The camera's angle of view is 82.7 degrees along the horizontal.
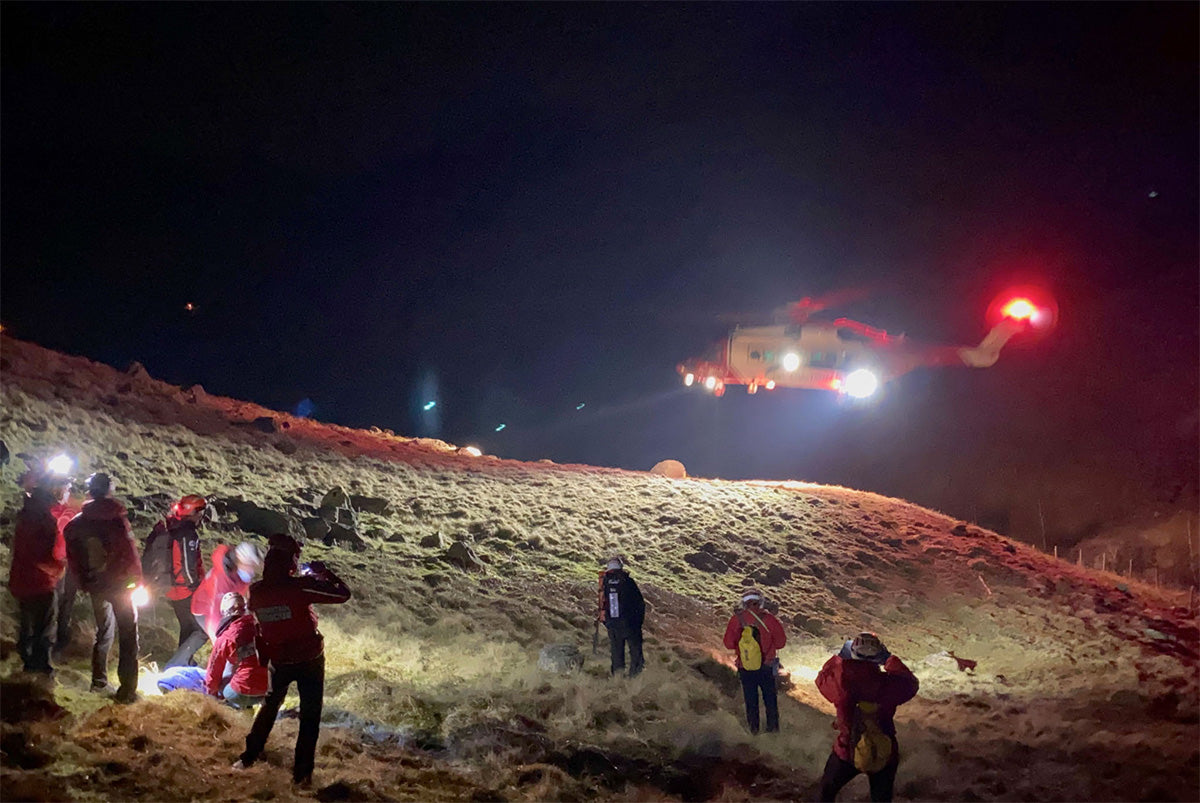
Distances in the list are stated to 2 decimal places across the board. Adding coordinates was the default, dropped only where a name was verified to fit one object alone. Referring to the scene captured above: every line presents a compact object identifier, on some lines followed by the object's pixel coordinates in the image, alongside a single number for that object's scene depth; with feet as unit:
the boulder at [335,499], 53.06
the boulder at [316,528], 49.62
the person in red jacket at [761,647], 27.43
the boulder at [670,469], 94.53
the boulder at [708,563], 61.11
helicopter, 109.81
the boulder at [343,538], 49.57
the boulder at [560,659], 34.06
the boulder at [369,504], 56.42
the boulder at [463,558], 51.06
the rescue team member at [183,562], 23.11
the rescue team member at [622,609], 33.50
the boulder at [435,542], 53.36
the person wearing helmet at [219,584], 22.81
